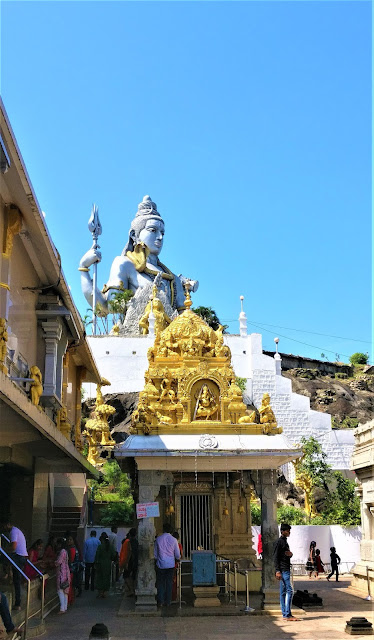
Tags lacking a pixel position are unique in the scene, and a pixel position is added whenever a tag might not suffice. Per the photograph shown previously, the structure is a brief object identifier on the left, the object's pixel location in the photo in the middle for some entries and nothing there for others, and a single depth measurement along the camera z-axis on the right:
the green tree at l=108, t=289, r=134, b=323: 52.97
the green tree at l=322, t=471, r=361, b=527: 28.56
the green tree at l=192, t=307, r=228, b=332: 53.94
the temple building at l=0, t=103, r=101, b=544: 10.52
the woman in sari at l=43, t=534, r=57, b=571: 13.96
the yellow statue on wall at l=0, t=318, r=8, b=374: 9.30
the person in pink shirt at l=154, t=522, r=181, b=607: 12.62
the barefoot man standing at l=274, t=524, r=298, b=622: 11.50
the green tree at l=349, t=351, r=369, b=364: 65.06
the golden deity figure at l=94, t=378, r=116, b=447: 30.12
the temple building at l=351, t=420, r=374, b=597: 15.38
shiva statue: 53.88
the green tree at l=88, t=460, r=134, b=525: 24.48
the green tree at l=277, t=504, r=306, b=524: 29.10
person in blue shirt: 17.14
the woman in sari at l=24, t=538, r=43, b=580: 13.13
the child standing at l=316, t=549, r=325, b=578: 21.75
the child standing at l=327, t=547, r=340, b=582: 20.29
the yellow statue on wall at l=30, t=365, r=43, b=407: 12.06
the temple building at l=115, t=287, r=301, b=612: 13.12
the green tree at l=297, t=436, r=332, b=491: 33.94
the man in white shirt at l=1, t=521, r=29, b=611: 9.62
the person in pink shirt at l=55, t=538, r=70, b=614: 12.64
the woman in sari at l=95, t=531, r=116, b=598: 15.14
